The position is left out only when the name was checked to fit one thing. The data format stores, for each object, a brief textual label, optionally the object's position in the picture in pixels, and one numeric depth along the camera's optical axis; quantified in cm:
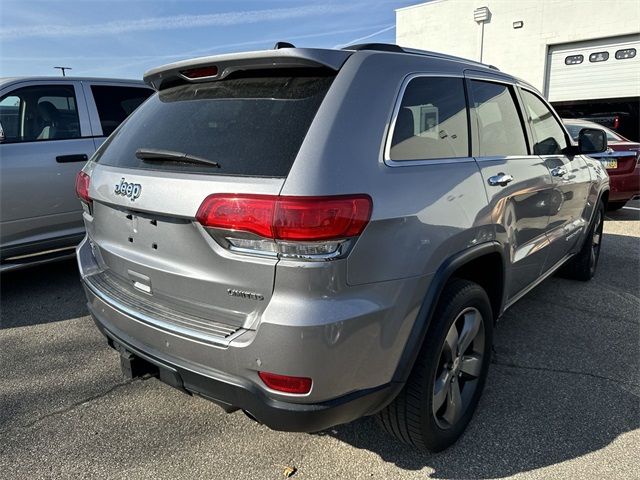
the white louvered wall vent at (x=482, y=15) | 1844
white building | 1596
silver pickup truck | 427
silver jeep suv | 170
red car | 758
